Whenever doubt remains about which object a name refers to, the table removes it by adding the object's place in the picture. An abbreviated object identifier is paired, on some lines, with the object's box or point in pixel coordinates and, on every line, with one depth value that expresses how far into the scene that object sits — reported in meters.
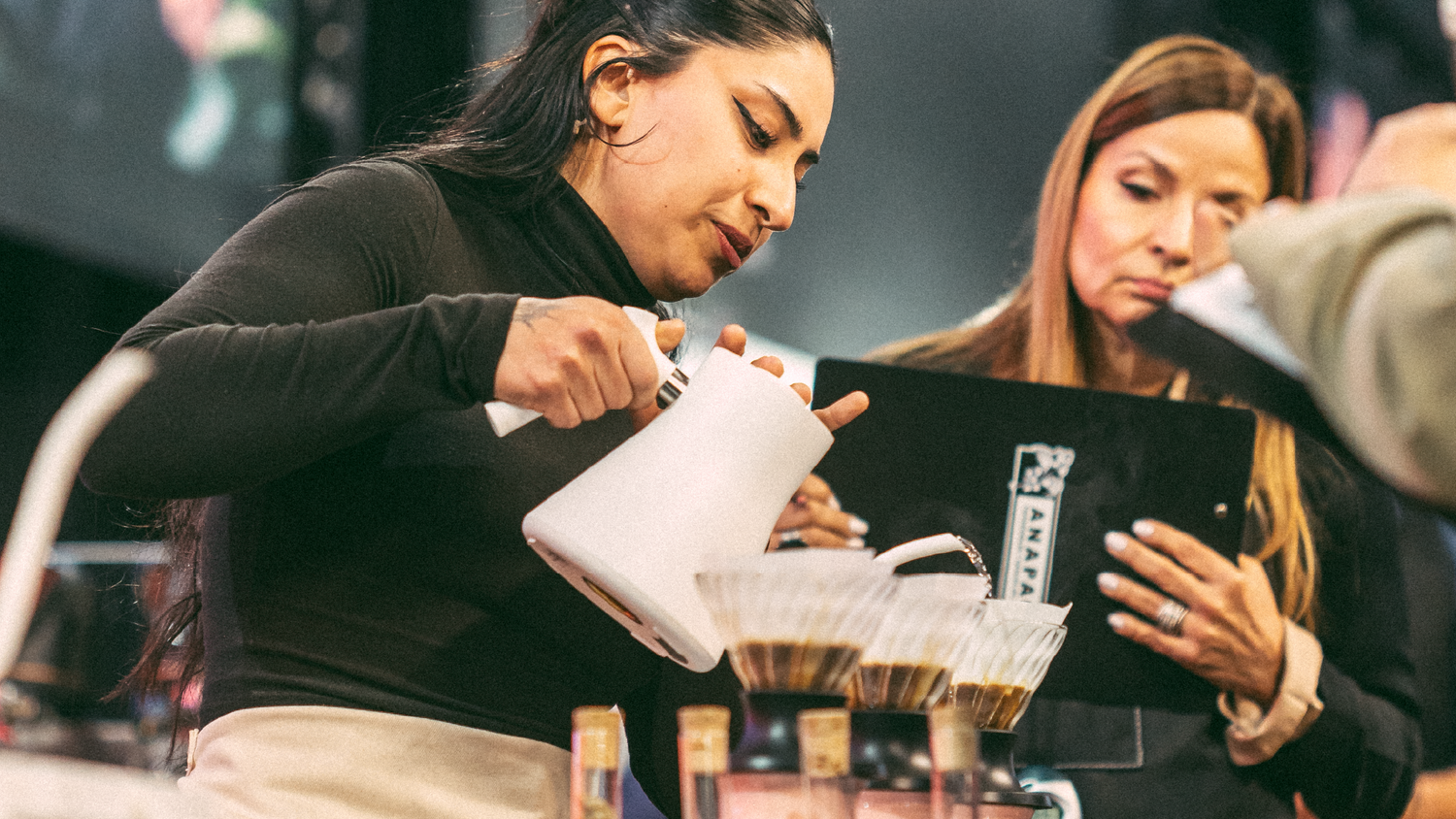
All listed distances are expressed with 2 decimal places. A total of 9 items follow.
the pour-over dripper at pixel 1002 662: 2.06
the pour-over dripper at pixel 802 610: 1.92
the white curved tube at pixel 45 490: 1.73
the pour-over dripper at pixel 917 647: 1.98
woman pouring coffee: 2.06
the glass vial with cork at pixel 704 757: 1.91
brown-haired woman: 2.66
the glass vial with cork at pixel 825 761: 1.89
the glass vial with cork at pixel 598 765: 1.91
